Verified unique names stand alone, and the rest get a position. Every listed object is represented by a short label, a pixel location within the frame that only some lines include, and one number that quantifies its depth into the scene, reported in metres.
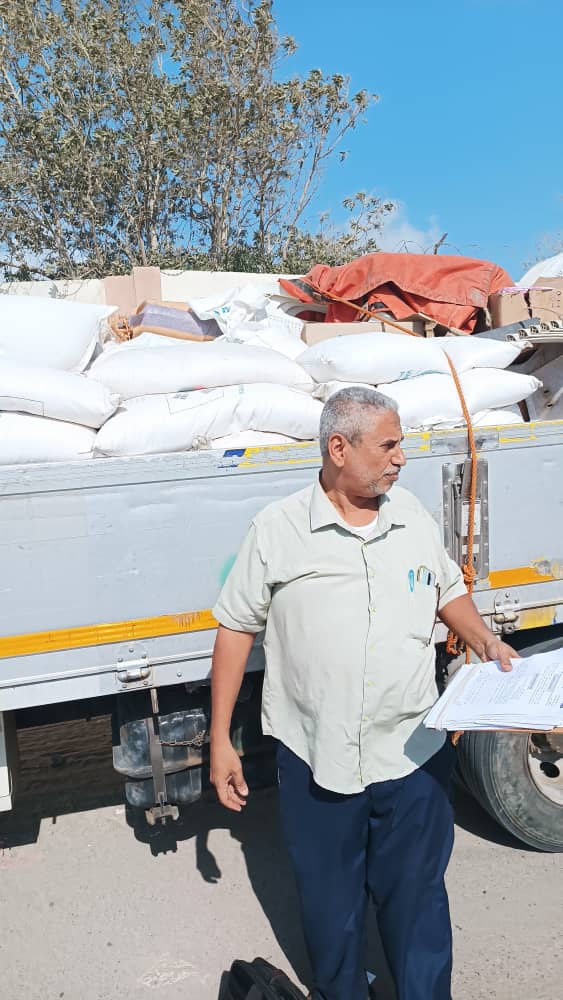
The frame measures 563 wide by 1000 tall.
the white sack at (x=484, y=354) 2.91
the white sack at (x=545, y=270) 4.96
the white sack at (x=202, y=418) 2.43
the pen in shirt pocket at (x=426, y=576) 1.98
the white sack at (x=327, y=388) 2.81
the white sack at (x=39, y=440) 2.30
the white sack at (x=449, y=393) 2.72
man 1.89
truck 2.13
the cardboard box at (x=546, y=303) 3.67
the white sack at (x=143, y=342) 3.27
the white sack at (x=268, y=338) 3.53
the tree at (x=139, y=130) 10.60
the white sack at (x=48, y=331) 2.77
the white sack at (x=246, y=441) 2.54
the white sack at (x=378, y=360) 2.85
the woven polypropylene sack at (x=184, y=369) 2.71
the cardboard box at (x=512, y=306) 3.67
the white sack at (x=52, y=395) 2.37
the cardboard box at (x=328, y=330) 3.56
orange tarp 3.83
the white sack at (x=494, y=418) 2.80
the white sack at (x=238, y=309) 3.71
